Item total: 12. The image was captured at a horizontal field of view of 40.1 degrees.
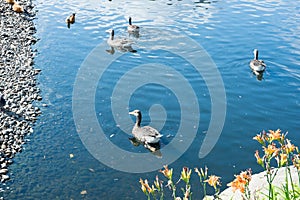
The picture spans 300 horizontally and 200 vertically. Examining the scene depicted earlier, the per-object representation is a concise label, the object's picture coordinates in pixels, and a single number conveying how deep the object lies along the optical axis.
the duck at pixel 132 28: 20.72
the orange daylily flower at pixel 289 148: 4.26
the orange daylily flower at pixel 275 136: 4.29
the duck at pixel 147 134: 12.11
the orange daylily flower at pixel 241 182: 4.21
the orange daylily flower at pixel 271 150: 4.15
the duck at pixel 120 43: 19.44
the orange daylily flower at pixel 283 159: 4.22
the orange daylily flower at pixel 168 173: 4.54
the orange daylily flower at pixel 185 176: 4.44
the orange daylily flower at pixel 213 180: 4.35
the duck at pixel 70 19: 22.97
